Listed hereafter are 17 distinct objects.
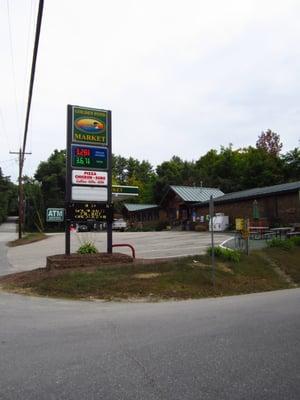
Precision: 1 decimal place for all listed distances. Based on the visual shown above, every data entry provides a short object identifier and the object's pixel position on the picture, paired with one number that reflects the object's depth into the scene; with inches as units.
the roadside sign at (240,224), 695.4
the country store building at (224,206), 1305.4
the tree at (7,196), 3759.8
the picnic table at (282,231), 956.9
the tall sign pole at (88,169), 622.2
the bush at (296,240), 780.5
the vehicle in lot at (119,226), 2354.8
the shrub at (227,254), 626.8
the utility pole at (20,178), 1734.7
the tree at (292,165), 2204.7
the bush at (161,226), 2071.9
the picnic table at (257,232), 1019.3
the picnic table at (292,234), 927.2
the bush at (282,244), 741.8
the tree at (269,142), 2994.6
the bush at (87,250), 634.8
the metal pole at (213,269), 483.9
